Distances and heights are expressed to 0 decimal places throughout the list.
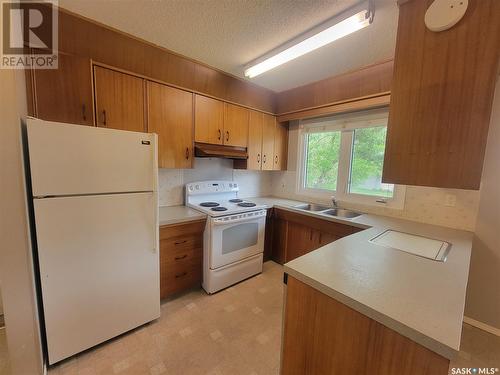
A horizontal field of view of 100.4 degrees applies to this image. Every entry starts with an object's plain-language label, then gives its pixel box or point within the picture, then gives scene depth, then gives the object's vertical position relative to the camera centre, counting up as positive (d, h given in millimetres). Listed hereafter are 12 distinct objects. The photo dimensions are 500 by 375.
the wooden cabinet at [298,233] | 2281 -785
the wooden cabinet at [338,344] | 690 -664
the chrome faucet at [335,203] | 2798 -442
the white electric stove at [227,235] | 2215 -775
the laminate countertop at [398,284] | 684 -488
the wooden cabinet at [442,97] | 949 +384
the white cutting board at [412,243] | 1311 -499
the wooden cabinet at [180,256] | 2020 -929
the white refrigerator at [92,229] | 1301 -464
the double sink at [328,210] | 2654 -543
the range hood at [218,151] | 2365 +188
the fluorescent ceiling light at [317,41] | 1434 +1032
